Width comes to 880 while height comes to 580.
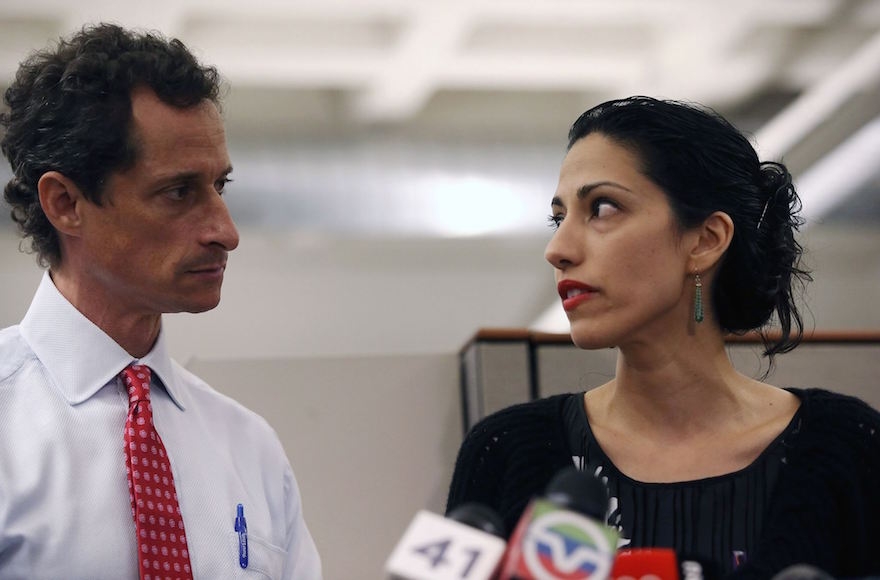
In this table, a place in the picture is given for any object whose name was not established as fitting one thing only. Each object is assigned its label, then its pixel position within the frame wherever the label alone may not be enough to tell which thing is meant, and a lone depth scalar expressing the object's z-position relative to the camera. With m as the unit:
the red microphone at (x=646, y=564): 2.23
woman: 2.44
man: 2.45
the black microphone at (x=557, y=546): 2.02
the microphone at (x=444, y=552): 2.05
